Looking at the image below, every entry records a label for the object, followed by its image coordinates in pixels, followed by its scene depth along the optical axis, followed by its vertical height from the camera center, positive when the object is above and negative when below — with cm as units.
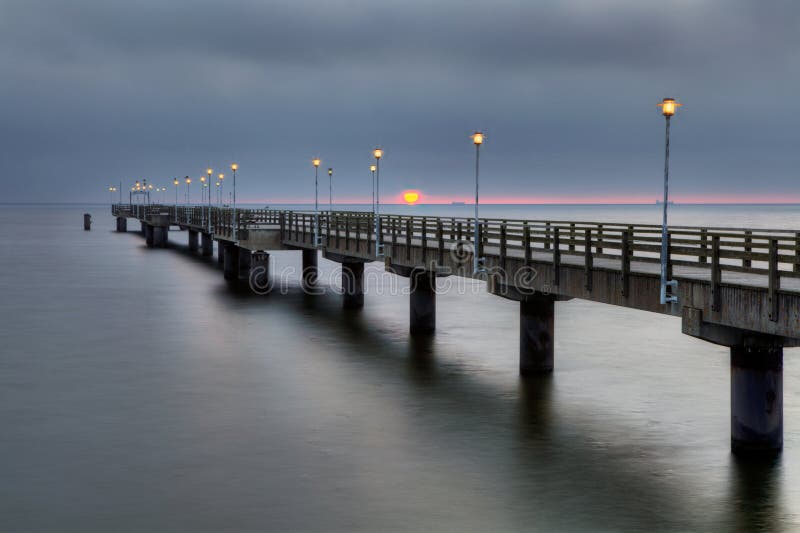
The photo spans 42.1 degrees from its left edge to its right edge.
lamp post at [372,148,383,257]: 4000 -164
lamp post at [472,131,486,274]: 3145 -187
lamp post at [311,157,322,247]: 5003 -142
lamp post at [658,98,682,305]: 2181 -80
